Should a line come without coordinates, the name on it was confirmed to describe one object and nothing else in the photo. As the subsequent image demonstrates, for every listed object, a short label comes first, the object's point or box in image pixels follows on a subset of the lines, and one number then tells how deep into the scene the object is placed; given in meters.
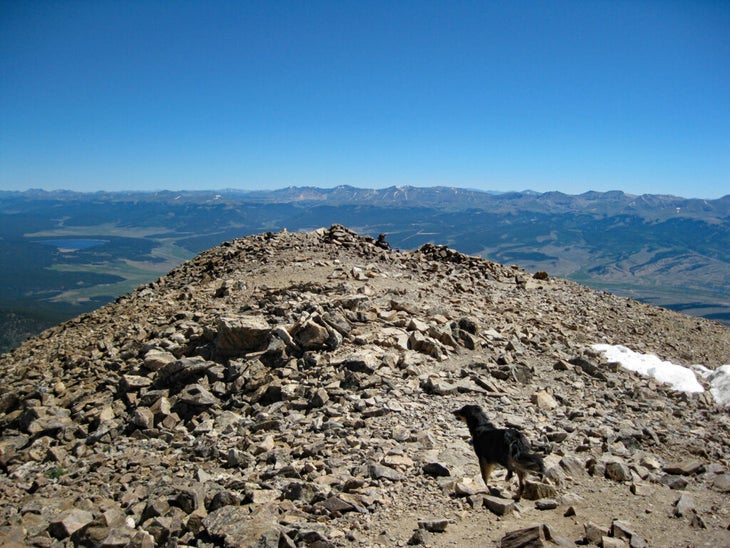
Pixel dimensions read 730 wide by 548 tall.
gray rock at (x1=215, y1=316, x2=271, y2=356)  11.49
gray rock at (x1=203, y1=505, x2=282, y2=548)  5.64
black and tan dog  6.63
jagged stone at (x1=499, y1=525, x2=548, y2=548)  5.45
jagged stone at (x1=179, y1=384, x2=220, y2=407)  9.75
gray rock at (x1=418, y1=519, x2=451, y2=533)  5.88
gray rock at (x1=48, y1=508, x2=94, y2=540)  6.38
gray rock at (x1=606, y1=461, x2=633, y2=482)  7.63
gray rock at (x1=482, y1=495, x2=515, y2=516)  6.22
